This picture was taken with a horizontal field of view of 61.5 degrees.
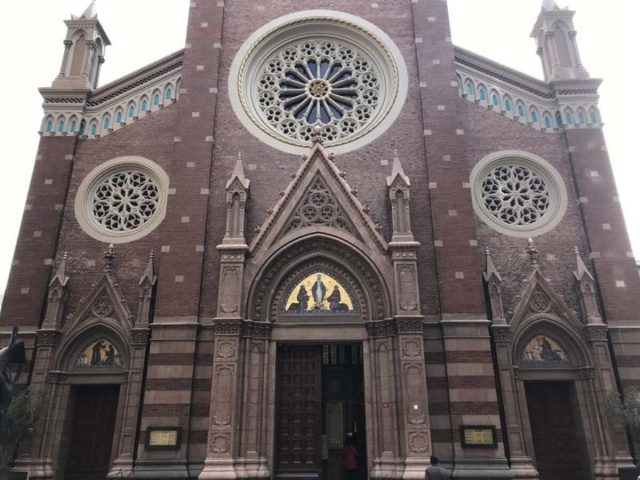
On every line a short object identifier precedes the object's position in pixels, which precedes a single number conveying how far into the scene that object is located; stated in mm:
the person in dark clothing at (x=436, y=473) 11500
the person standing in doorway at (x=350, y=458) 17422
